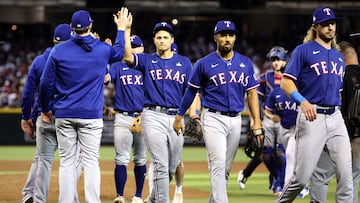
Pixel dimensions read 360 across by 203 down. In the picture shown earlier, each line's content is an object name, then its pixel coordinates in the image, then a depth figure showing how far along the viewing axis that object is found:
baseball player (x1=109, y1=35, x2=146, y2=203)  23.28
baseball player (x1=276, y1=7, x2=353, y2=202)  16.86
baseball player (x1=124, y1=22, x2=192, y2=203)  18.98
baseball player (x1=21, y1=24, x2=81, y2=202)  19.73
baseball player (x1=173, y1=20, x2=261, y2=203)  18.27
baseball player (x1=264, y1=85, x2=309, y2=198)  23.55
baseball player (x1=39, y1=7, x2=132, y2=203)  17.62
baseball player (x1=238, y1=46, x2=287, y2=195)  26.02
